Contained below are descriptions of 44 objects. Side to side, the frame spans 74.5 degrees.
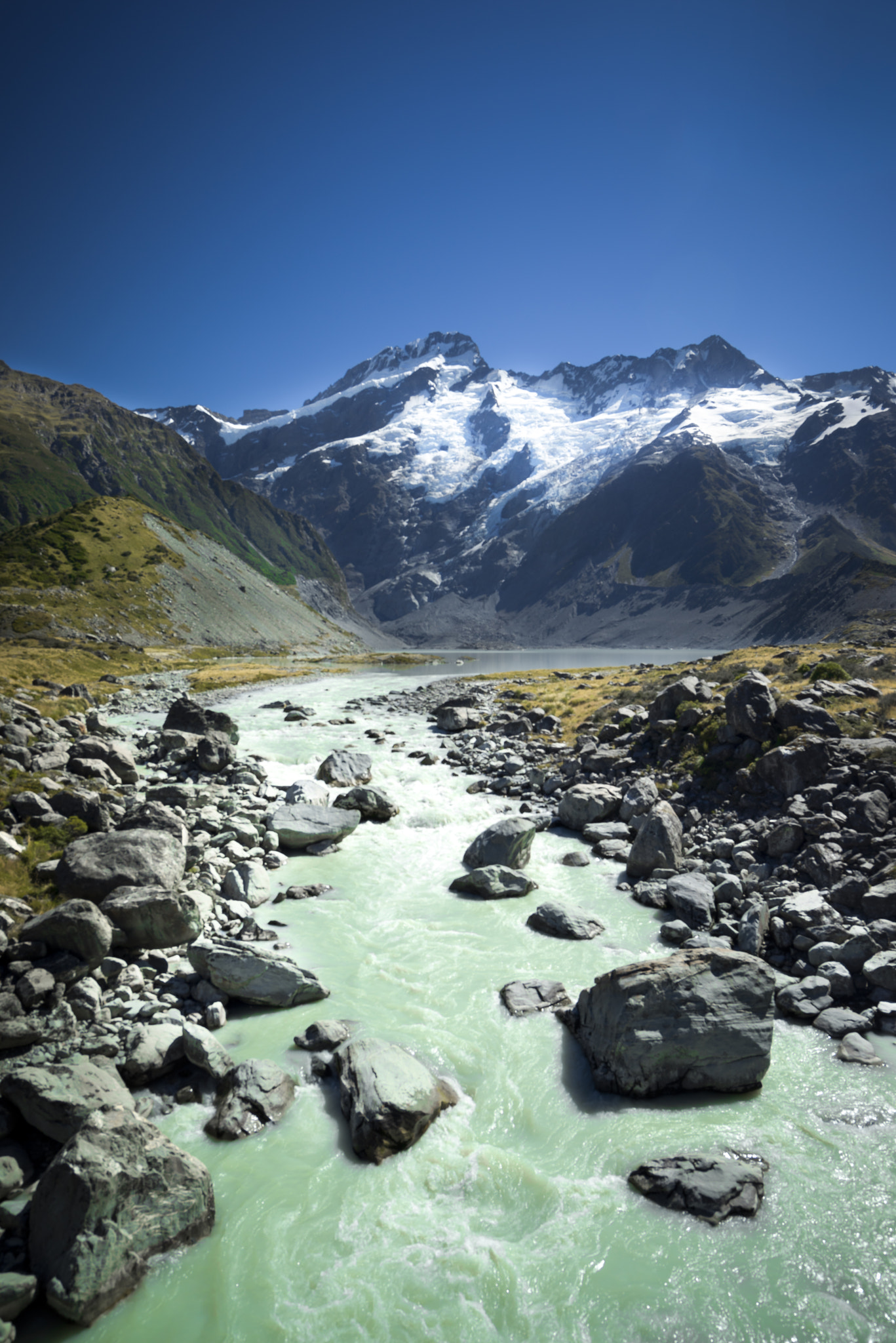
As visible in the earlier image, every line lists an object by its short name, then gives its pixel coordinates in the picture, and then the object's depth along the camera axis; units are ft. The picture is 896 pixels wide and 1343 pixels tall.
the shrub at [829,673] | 99.81
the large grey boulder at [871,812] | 56.70
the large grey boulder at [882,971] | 40.14
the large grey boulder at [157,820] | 58.59
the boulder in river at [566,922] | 52.01
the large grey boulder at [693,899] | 52.80
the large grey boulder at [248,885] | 55.26
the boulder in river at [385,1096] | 30.58
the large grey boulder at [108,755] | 77.51
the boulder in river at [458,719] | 147.23
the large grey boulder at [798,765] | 67.26
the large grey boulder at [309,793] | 81.71
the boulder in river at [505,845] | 65.41
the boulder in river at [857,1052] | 36.14
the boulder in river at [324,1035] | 37.27
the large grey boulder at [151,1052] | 33.04
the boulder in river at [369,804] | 82.23
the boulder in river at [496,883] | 60.13
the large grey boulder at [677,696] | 98.43
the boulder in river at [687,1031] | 34.76
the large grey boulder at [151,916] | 43.29
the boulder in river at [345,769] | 96.02
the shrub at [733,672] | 123.44
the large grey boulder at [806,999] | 40.22
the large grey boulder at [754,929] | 46.14
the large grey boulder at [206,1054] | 33.42
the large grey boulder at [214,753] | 90.99
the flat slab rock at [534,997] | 42.55
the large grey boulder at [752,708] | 77.71
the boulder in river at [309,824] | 69.82
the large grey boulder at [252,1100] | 31.19
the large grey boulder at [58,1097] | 27.37
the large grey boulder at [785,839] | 59.21
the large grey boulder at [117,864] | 45.11
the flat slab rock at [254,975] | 40.75
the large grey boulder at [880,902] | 46.65
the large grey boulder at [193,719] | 114.32
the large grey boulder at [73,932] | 38.40
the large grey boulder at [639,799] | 75.72
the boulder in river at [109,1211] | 22.48
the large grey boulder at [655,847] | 62.44
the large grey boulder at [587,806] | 77.61
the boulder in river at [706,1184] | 27.76
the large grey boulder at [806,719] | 73.31
